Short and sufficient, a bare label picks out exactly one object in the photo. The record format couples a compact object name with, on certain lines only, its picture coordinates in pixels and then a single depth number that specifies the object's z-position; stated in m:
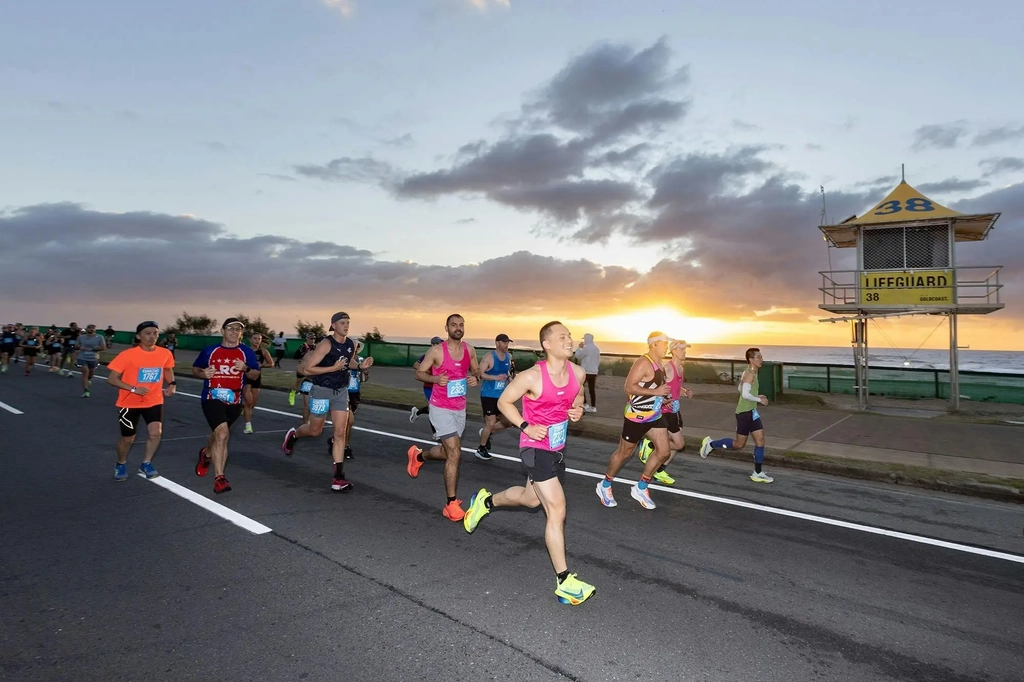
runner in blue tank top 9.12
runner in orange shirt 7.02
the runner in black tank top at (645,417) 6.57
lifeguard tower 19.31
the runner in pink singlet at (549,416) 4.26
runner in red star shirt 6.75
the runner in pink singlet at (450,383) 6.19
